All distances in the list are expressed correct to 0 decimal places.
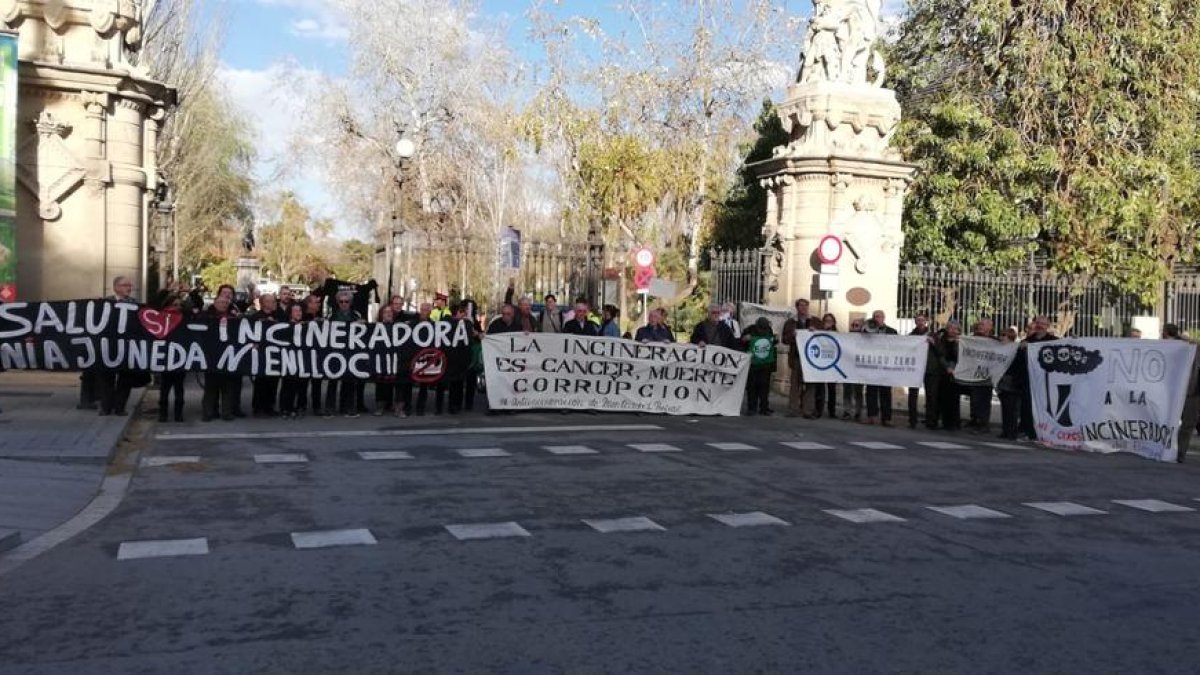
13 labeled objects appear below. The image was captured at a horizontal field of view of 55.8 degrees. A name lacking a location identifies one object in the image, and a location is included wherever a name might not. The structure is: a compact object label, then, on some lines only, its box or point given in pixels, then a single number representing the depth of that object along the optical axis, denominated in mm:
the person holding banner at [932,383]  16172
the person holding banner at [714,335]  16969
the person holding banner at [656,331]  16562
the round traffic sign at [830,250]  19422
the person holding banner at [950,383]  16094
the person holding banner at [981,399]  16078
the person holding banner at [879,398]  16516
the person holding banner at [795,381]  16875
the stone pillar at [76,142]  17938
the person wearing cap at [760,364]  16734
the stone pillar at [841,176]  20672
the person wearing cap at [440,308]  17838
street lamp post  23719
